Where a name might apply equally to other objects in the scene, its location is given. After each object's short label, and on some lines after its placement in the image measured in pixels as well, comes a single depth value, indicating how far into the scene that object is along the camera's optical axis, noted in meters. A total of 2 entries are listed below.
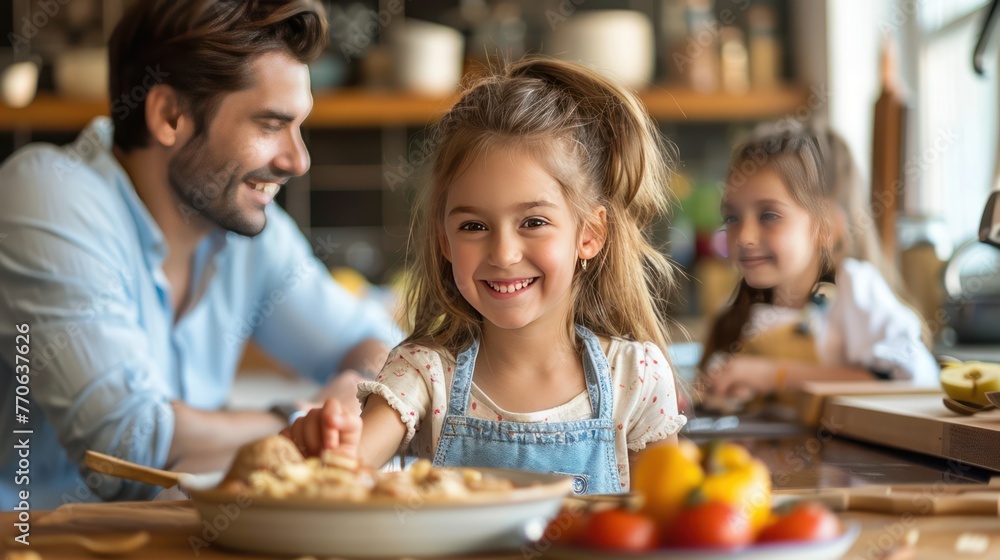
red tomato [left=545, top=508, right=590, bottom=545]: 0.63
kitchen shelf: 3.98
